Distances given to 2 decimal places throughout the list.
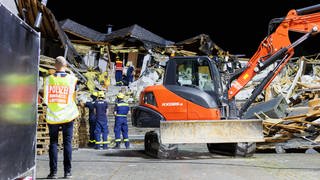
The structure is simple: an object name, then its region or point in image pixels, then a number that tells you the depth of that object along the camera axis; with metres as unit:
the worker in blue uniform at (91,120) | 13.23
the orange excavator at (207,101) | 9.05
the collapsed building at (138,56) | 12.25
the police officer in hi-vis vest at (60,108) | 5.98
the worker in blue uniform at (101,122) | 12.68
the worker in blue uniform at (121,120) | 12.84
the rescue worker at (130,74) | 24.22
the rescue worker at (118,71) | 23.86
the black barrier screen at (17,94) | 3.14
